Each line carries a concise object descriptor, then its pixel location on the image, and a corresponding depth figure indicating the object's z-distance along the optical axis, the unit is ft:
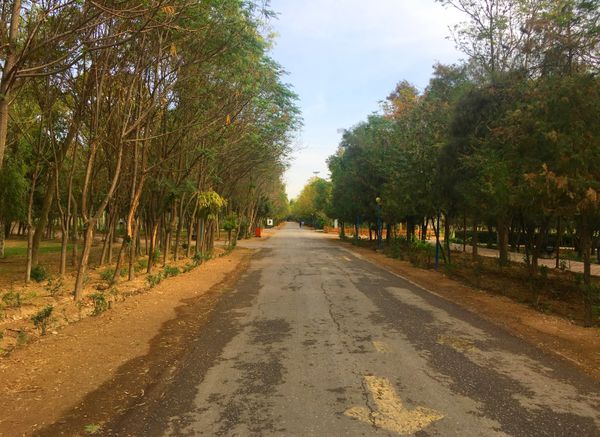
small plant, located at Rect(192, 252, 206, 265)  69.17
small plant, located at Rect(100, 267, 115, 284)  46.70
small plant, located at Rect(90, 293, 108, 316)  31.38
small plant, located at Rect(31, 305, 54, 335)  25.79
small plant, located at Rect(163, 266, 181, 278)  52.98
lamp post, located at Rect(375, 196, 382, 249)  109.31
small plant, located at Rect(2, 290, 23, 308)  32.60
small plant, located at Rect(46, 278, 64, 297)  38.86
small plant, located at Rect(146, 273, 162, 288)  45.47
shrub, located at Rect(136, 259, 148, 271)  59.84
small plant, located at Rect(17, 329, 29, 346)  23.27
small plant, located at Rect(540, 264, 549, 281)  56.29
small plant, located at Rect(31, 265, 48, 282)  47.17
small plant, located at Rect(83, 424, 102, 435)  13.60
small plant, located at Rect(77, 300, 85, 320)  30.62
